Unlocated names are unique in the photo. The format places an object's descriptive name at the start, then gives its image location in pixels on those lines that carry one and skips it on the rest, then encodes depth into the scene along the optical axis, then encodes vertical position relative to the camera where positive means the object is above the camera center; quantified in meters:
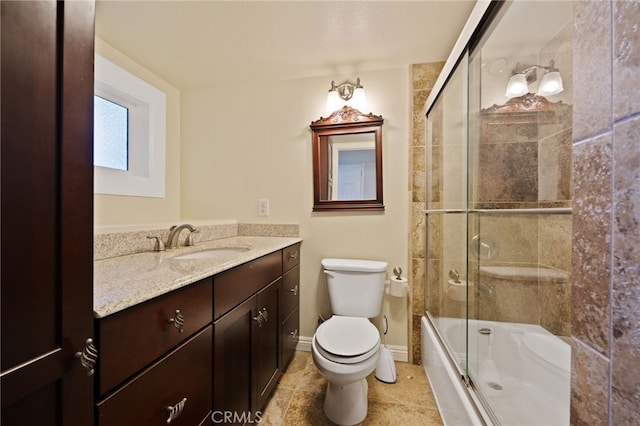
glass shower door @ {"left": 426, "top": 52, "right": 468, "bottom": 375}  1.40 -0.02
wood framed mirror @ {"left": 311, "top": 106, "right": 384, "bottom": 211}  1.81 +0.38
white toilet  1.17 -0.66
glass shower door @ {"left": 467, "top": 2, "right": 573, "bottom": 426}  1.22 -0.01
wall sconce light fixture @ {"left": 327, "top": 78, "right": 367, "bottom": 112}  1.80 +0.84
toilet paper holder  1.68 -0.49
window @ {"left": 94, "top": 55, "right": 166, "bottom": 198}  1.50 +0.53
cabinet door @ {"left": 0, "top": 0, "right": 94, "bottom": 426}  0.36 +0.00
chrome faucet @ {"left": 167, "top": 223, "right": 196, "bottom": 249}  1.38 -0.12
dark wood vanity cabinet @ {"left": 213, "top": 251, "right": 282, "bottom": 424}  0.93 -0.55
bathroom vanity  0.57 -0.38
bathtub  1.04 -0.78
